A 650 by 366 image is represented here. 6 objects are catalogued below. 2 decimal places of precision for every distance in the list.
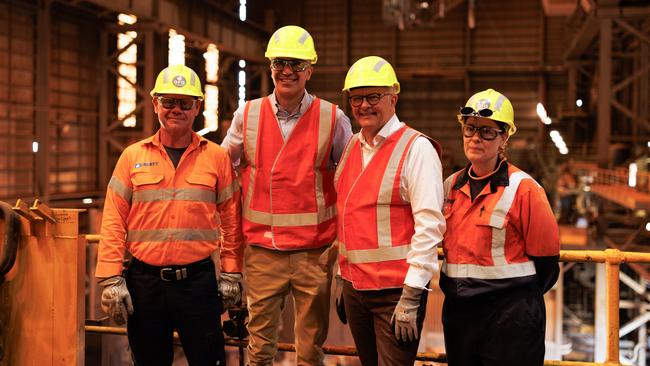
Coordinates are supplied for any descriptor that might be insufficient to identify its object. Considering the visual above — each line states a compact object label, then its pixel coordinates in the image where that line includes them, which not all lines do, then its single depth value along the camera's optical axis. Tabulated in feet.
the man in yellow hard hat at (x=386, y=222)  10.69
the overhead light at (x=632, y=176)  48.88
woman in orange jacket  10.53
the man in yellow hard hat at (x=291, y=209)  12.84
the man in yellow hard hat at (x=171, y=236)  12.57
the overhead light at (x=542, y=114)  89.51
